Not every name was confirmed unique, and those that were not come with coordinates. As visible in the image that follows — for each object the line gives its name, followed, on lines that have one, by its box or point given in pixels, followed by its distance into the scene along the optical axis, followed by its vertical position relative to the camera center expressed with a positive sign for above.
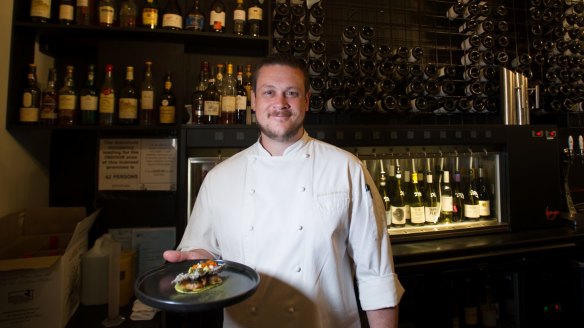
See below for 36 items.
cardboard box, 1.21 -0.34
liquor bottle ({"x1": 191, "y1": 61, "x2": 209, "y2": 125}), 1.88 +0.46
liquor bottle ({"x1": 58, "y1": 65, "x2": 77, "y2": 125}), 1.75 +0.39
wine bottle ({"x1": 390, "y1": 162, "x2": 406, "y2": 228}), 2.13 -0.12
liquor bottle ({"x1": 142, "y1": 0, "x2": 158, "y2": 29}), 1.85 +0.89
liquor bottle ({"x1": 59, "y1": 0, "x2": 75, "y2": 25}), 1.73 +0.85
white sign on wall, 1.97 +0.08
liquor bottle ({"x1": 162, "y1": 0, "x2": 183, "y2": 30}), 1.85 +0.86
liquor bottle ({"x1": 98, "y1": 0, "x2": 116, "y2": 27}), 1.79 +0.87
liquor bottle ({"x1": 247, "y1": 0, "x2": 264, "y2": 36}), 1.96 +0.93
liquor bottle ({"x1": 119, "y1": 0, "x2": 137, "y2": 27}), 1.87 +0.93
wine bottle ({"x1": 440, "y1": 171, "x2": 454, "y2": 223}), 2.17 -0.15
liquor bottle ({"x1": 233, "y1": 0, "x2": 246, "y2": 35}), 1.95 +0.93
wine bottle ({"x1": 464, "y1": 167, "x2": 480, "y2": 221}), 2.20 -0.16
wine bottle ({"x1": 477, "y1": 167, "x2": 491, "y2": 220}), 2.23 -0.10
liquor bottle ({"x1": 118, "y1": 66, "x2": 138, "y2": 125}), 1.81 +0.40
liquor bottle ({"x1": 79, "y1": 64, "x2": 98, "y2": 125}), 1.78 +0.40
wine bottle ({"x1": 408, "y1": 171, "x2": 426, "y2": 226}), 2.11 -0.18
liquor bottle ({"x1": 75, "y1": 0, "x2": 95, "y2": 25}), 1.79 +0.89
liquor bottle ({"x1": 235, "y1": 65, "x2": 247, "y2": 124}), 1.87 +0.42
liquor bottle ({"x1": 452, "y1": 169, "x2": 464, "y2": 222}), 2.26 -0.18
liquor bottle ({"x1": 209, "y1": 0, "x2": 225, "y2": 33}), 1.92 +0.89
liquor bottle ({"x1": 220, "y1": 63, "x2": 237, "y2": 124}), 1.84 +0.44
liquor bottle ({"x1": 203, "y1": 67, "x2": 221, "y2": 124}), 1.83 +0.39
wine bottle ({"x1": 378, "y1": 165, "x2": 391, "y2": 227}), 2.20 -0.08
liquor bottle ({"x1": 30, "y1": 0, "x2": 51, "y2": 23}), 1.69 +0.84
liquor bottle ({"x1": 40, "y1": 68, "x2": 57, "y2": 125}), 1.74 +0.39
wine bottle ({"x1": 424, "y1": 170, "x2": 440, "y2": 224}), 2.16 -0.17
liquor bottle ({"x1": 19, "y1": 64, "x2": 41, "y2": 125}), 1.67 +0.38
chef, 1.08 -0.17
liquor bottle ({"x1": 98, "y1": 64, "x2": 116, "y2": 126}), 1.79 +0.39
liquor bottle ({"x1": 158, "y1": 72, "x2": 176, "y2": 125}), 1.87 +0.41
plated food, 0.88 -0.28
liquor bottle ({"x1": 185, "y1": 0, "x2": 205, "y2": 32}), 1.90 +0.89
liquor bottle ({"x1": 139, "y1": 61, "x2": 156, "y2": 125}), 1.86 +0.44
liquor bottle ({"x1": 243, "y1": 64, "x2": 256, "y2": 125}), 1.94 +0.54
